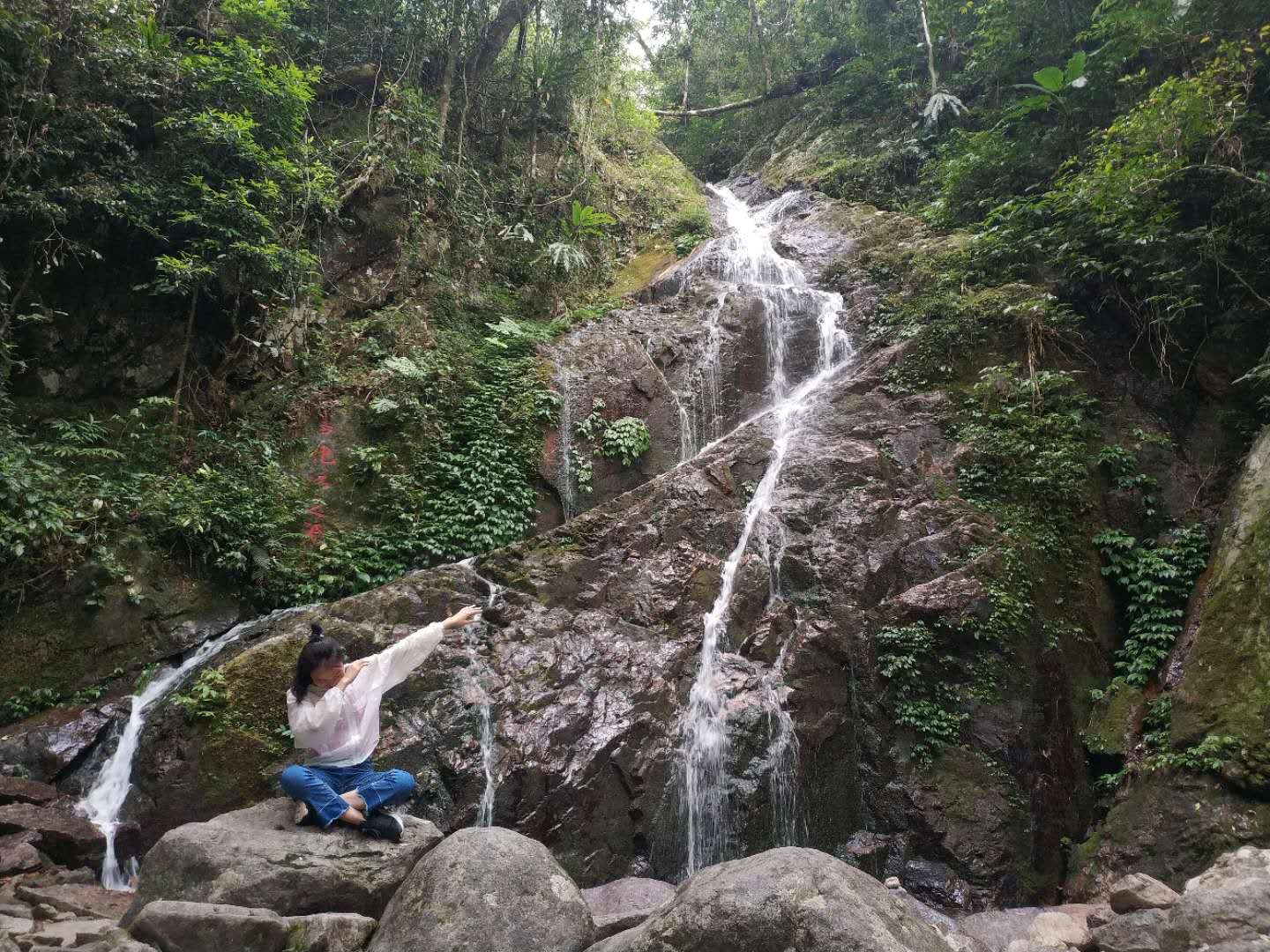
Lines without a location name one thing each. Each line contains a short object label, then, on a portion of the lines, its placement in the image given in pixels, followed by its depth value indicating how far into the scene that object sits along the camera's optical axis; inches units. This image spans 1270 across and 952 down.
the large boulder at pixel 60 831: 219.9
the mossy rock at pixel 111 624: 279.9
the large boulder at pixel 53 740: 250.4
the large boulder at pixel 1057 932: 211.0
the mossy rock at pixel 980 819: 262.7
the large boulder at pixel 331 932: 142.6
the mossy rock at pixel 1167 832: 228.8
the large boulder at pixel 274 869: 153.9
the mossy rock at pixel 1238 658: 236.5
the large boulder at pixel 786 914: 126.3
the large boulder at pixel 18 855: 204.8
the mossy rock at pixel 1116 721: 286.0
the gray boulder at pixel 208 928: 137.6
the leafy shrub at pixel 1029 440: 351.6
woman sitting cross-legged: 168.4
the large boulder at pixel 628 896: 213.2
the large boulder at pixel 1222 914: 150.7
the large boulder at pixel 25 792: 234.1
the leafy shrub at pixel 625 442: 421.7
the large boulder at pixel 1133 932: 175.6
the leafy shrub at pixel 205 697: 253.3
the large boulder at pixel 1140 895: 195.5
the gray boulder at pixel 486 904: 143.2
